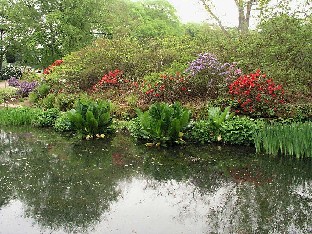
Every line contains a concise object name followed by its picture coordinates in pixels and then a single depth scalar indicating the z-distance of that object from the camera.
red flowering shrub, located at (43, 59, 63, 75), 17.34
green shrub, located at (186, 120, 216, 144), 9.52
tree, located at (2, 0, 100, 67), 20.68
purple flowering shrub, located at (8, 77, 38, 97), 18.23
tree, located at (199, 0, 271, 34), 20.61
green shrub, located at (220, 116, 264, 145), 9.14
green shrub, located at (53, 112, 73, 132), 11.07
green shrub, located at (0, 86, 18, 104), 17.32
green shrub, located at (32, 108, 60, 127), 12.01
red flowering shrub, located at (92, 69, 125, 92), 14.98
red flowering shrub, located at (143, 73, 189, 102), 12.84
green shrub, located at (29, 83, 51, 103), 16.50
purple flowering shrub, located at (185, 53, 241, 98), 12.53
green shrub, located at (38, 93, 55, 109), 15.03
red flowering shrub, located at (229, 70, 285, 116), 11.05
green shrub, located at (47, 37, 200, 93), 15.57
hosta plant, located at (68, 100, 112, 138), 9.90
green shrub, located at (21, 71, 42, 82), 18.68
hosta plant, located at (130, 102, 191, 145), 9.04
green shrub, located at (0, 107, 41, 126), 12.20
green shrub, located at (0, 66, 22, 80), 29.02
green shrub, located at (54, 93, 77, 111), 14.37
